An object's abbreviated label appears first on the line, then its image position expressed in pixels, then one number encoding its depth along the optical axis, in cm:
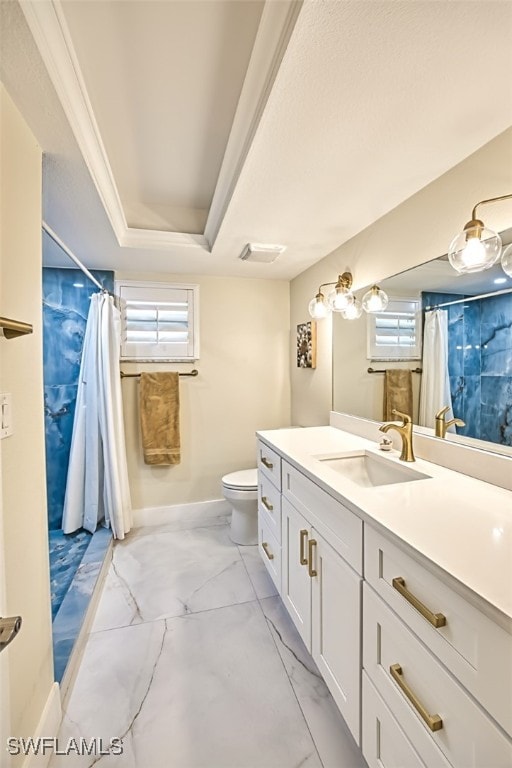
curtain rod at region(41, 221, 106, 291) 142
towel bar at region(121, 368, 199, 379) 261
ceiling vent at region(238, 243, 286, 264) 209
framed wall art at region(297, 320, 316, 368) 249
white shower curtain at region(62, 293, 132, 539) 235
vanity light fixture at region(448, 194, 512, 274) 106
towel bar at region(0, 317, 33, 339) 82
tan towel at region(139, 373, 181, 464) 260
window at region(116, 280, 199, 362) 260
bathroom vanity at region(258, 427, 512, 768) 61
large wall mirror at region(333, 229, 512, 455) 118
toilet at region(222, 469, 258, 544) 229
